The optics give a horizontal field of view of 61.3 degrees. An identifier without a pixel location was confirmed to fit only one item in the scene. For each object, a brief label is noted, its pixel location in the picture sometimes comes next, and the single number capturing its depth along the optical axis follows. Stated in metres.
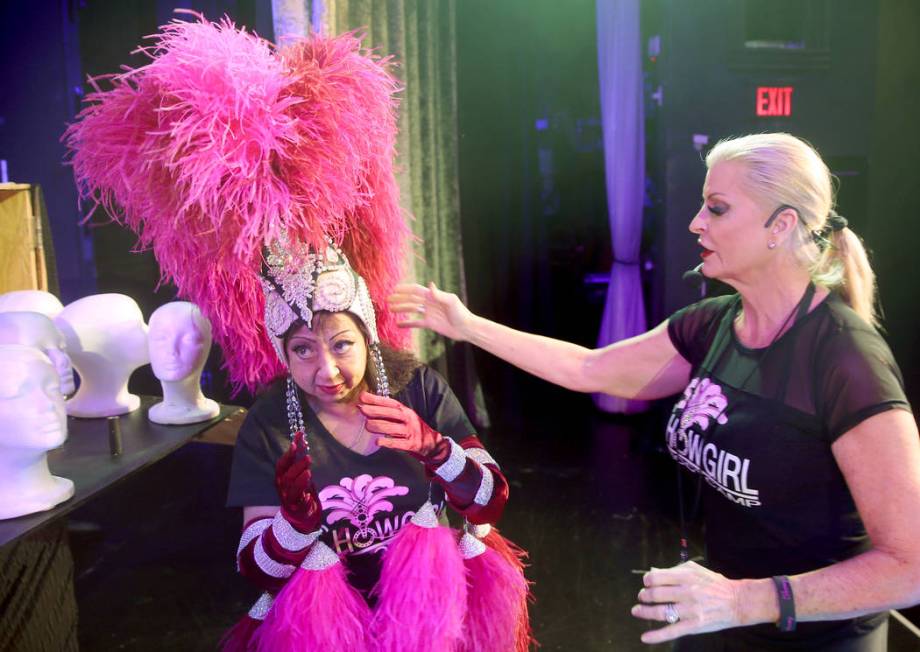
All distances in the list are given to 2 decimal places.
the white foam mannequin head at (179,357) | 2.39
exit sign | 4.68
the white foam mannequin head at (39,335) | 2.05
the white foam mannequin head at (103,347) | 2.42
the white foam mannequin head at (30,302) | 2.40
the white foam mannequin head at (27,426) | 1.57
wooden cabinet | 2.64
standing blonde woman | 1.17
